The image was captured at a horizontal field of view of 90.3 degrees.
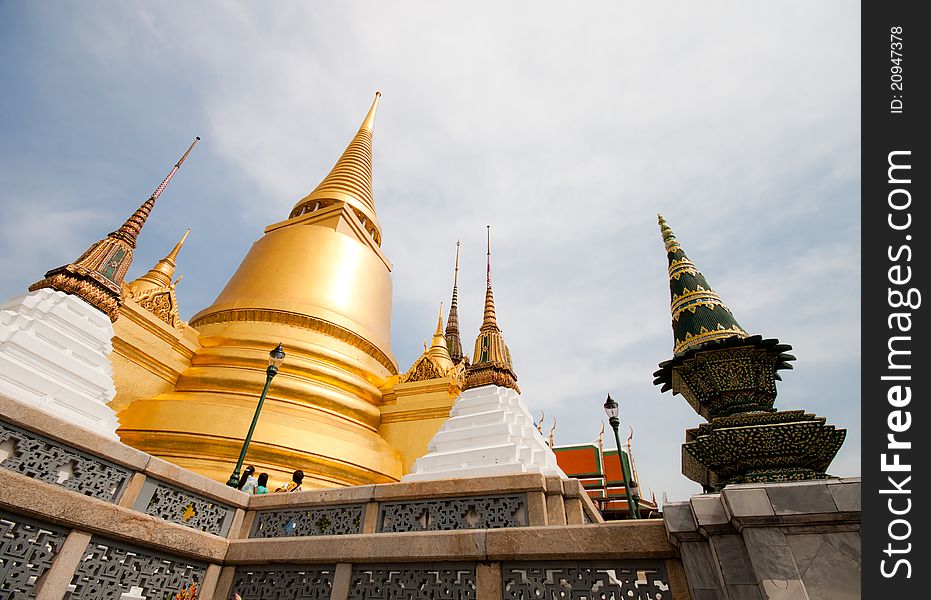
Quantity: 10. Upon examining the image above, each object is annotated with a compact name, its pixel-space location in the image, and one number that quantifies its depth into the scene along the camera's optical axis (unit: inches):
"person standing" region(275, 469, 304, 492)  264.2
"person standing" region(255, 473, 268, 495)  254.2
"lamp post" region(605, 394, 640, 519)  349.7
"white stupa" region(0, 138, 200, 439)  235.0
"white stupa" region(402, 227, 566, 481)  279.9
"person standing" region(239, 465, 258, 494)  252.0
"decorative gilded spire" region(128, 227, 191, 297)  510.6
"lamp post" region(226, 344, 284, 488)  251.7
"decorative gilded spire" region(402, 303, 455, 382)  508.1
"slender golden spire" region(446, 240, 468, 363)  944.8
